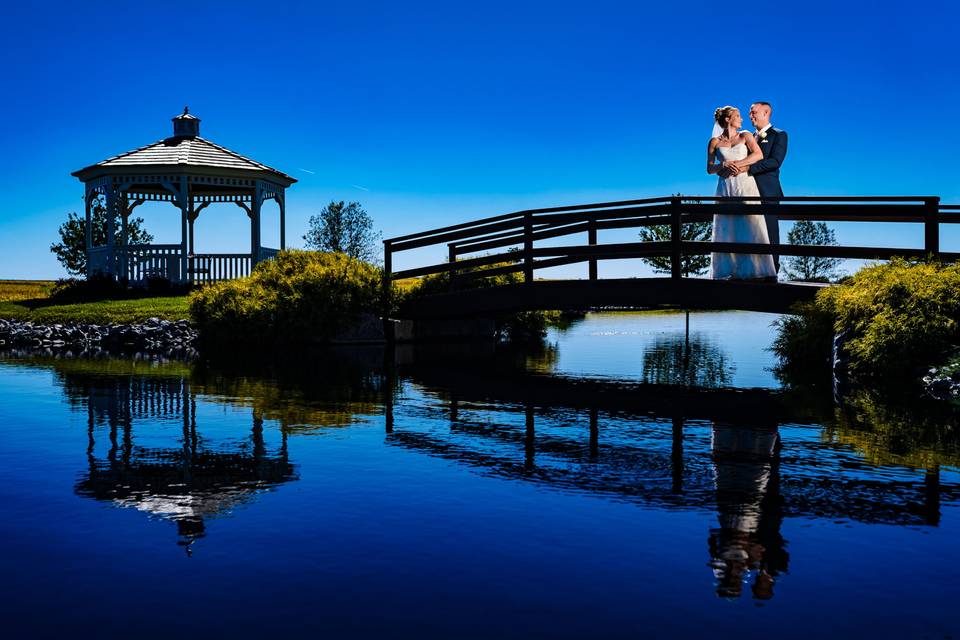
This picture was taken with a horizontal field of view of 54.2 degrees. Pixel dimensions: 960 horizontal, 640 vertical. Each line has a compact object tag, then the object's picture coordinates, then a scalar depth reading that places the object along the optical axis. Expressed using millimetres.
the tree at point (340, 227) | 62219
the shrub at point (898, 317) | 13164
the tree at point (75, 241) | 66812
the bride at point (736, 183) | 17094
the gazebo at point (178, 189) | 31219
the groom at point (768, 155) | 17297
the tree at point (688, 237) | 49250
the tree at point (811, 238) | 70062
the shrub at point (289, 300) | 21812
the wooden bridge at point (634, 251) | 15695
